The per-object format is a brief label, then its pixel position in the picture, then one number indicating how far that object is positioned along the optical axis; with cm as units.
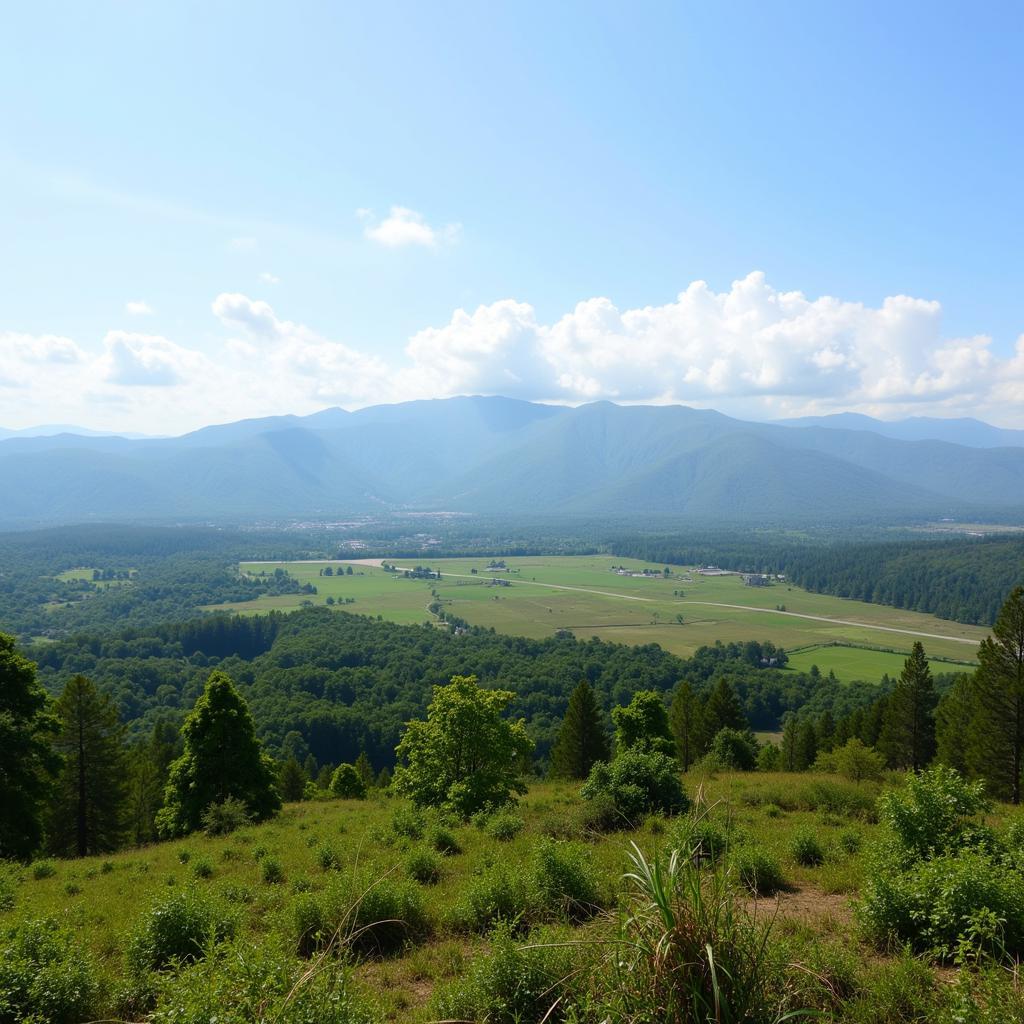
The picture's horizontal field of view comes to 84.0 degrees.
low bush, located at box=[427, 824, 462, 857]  1445
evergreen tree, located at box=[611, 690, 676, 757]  3353
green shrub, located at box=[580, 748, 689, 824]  1568
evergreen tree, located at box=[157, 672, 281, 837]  2345
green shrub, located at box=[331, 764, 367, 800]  3812
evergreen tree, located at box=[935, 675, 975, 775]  3184
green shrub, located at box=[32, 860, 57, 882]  1543
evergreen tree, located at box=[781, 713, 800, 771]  4266
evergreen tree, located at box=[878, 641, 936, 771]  3600
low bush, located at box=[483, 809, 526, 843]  1523
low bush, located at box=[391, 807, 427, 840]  1591
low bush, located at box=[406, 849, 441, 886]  1205
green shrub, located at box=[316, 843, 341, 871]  1317
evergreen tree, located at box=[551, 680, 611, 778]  3806
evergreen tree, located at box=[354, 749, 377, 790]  4550
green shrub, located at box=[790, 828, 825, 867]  1223
